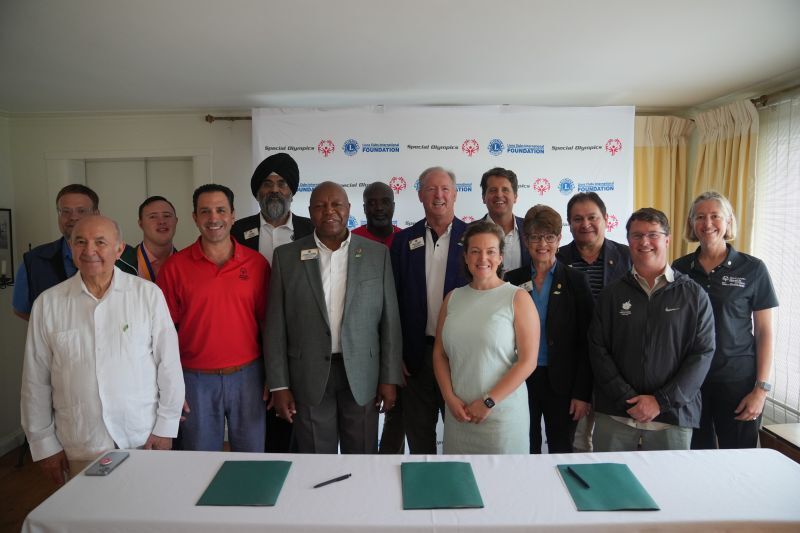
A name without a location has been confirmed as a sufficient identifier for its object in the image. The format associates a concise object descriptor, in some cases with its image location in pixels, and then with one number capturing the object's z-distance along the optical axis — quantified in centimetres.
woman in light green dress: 186
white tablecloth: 120
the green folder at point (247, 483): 129
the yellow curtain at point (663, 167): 424
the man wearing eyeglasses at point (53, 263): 252
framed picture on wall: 399
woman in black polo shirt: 226
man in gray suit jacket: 217
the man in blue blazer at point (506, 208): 265
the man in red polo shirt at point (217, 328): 215
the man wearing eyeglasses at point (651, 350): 189
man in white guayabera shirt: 175
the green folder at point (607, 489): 125
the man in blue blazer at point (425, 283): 242
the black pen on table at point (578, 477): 134
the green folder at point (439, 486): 127
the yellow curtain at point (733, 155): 359
